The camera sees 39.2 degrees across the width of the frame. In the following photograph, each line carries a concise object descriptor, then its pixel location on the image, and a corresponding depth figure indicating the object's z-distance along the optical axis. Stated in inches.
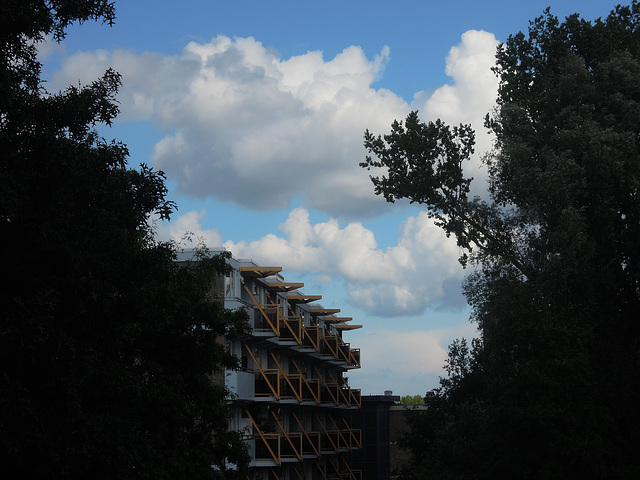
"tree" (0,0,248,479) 616.4
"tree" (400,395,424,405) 7449.3
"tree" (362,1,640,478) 1270.9
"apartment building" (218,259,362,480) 1892.2
